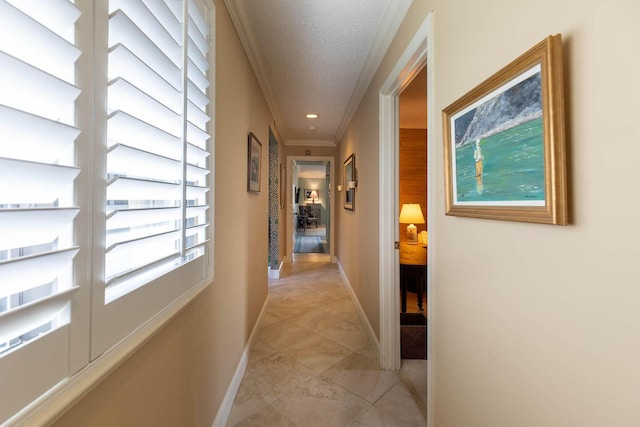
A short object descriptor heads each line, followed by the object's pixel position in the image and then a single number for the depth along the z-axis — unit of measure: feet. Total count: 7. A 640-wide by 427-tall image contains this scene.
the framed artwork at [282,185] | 17.56
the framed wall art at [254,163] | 7.61
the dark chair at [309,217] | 45.92
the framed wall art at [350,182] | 12.00
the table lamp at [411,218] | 12.82
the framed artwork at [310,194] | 48.91
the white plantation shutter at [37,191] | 1.55
